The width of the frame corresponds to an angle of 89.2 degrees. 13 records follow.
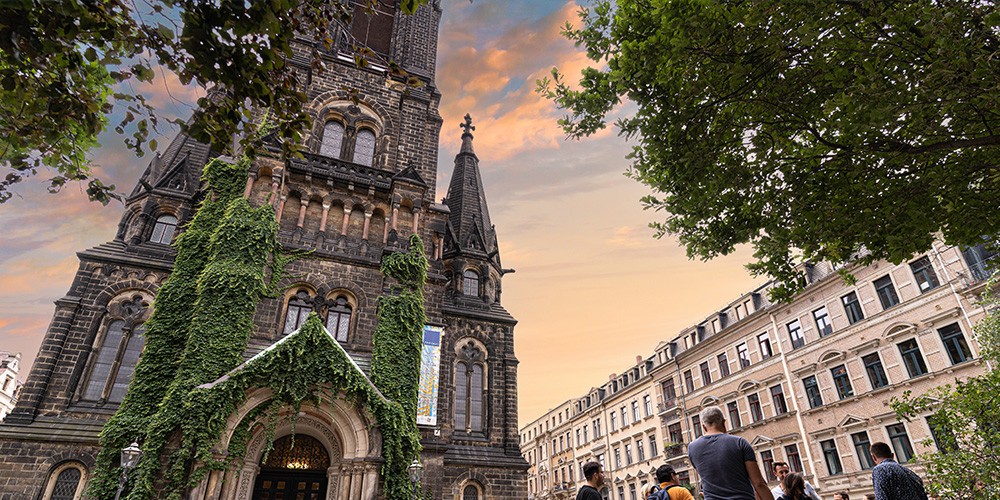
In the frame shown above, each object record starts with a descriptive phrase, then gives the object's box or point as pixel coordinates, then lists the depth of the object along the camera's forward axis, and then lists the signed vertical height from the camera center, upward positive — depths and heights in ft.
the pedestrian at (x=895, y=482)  19.88 +1.21
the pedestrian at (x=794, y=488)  21.95 +1.16
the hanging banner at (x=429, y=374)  58.80 +15.46
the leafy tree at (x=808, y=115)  22.03 +17.96
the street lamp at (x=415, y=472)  48.26 +4.14
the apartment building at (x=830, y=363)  72.90 +24.22
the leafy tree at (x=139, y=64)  15.08 +13.53
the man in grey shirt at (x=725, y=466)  15.07 +1.42
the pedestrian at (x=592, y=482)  19.70 +1.37
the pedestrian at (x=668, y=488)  18.93 +1.07
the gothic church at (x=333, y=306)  49.88 +23.97
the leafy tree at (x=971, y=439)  37.32 +5.17
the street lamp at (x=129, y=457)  40.78 +4.79
